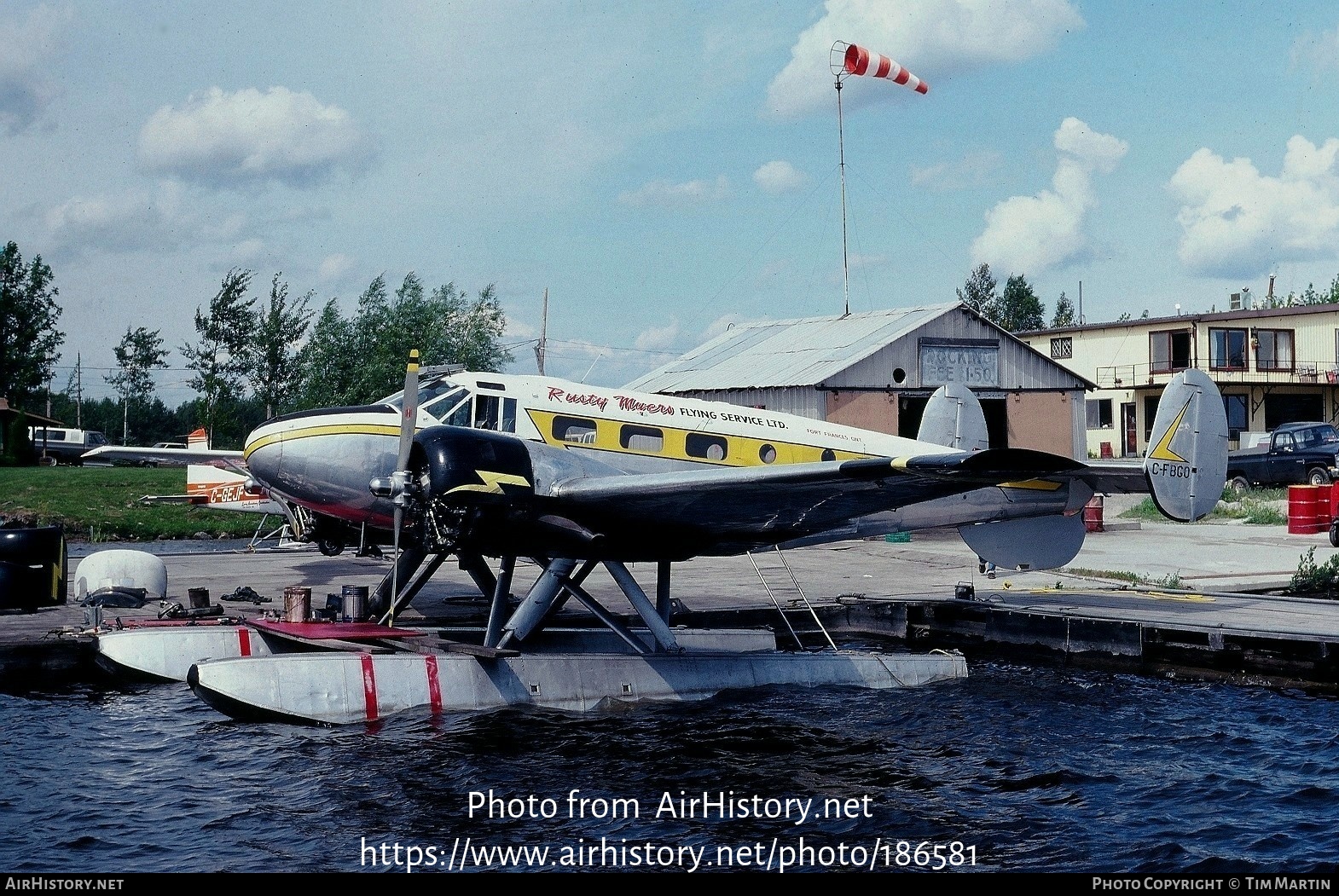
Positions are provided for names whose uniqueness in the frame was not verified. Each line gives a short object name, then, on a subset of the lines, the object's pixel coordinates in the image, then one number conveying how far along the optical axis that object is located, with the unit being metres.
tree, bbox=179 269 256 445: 69.38
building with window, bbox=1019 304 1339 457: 57.12
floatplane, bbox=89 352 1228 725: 12.48
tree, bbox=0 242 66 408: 72.31
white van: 71.88
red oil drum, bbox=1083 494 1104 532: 32.09
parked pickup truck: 39.50
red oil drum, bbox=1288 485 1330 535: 29.56
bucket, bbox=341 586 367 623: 15.40
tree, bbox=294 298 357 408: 55.12
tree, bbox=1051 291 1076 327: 113.06
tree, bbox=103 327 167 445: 100.69
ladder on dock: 19.06
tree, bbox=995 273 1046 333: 108.00
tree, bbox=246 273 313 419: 64.19
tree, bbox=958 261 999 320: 107.38
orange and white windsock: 36.03
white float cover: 17.98
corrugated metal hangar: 33.25
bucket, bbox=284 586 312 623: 15.69
